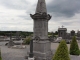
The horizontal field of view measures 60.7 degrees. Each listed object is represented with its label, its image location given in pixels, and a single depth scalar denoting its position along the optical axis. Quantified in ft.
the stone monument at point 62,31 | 56.40
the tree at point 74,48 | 21.29
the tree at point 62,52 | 11.53
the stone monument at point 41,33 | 17.08
